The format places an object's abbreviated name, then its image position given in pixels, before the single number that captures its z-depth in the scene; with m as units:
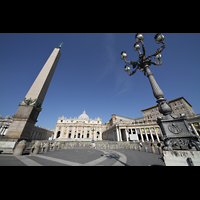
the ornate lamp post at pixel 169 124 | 3.06
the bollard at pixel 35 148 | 7.53
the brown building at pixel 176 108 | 34.24
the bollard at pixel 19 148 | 6.42
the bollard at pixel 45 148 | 9.71
